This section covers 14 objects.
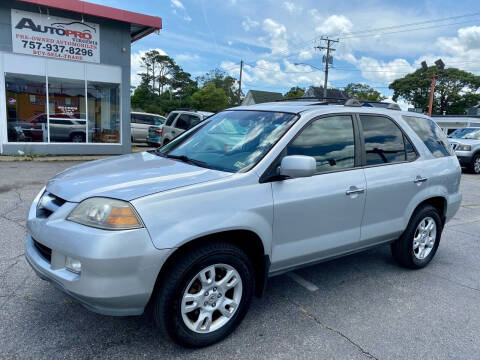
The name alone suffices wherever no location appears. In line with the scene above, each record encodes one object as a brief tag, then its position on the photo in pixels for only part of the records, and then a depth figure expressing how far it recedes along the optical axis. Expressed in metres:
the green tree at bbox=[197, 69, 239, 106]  75.62
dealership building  12.54
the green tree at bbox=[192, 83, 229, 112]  54.94
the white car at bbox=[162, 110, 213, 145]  12.00
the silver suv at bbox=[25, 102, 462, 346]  2.43
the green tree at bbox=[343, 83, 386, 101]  72.56
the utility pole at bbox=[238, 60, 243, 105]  47.78
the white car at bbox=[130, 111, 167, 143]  19.66
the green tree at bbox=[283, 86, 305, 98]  70.83
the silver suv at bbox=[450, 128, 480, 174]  14.44
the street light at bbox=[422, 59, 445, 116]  31.05
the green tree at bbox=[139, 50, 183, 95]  69.38
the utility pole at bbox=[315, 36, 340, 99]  39.41
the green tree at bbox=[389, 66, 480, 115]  58.41
